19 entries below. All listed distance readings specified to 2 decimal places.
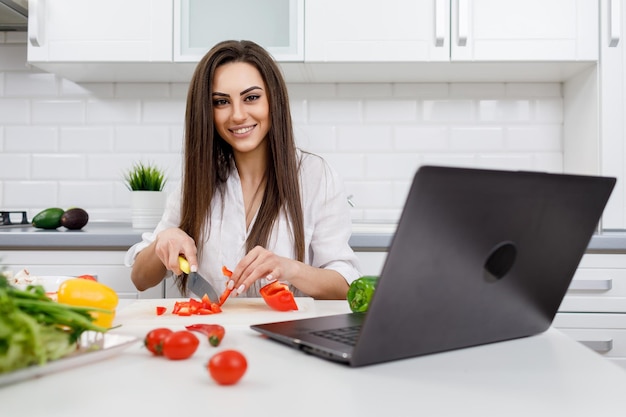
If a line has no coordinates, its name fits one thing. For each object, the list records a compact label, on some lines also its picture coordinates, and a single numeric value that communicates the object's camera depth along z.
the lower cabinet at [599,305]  2.12
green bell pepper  1.08
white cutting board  1.04
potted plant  2.37
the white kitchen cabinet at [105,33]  2.39
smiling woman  1.78
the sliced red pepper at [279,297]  1.16
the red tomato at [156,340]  0.78
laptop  0.66
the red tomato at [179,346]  0.76
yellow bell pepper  0.93
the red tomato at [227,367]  0.65
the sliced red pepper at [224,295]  1.18
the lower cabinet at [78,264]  2.14
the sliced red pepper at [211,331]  0.83
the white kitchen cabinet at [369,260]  2.18
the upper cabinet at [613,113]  2.33
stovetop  2.43
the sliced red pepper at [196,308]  1.11
